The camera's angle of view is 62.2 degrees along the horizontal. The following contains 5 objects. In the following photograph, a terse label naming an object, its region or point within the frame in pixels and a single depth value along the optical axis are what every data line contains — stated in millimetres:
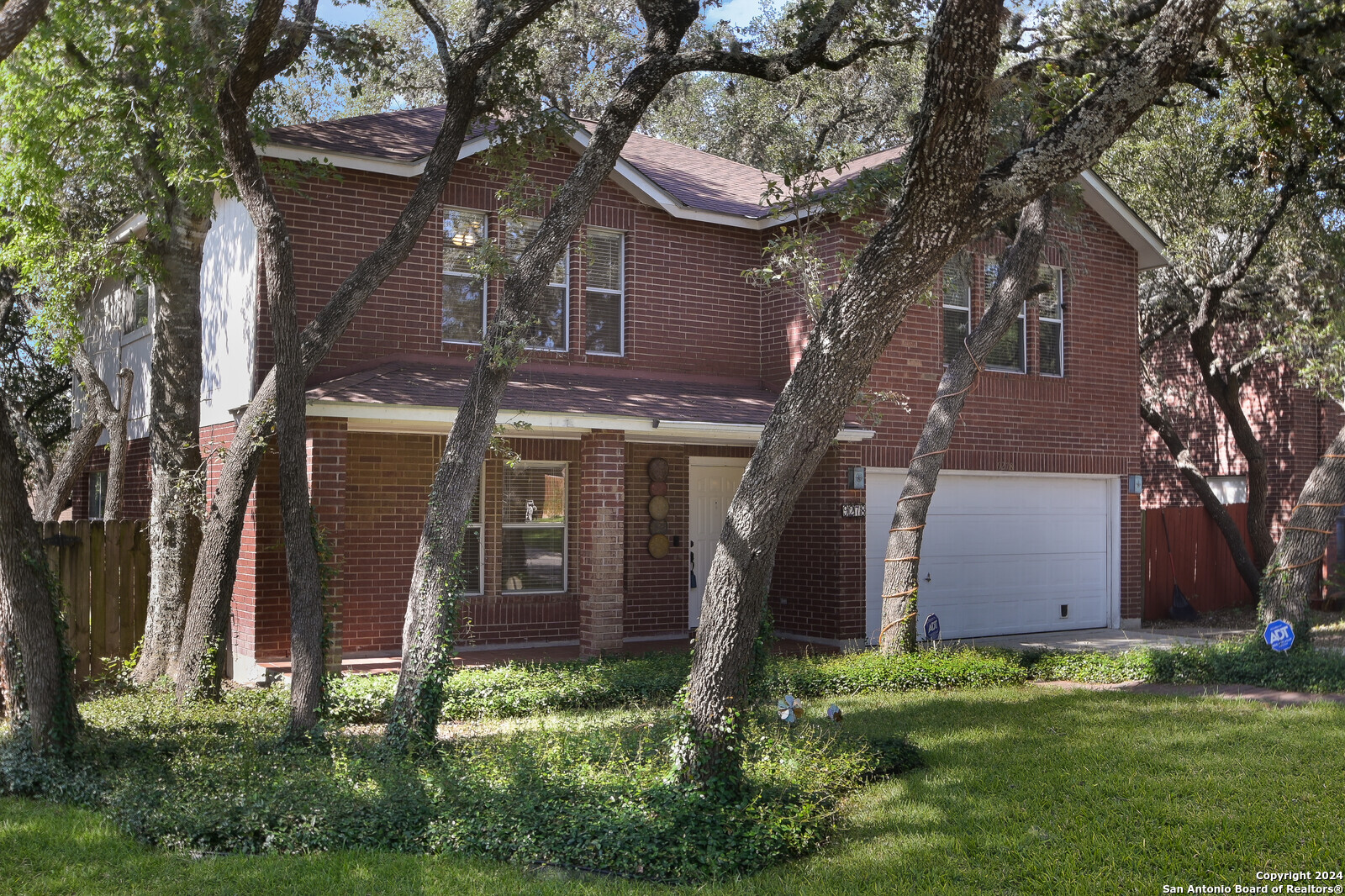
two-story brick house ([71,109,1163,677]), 11750
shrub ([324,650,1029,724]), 9562
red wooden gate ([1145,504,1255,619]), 18016
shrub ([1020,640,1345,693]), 10828
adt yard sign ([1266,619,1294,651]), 11273
